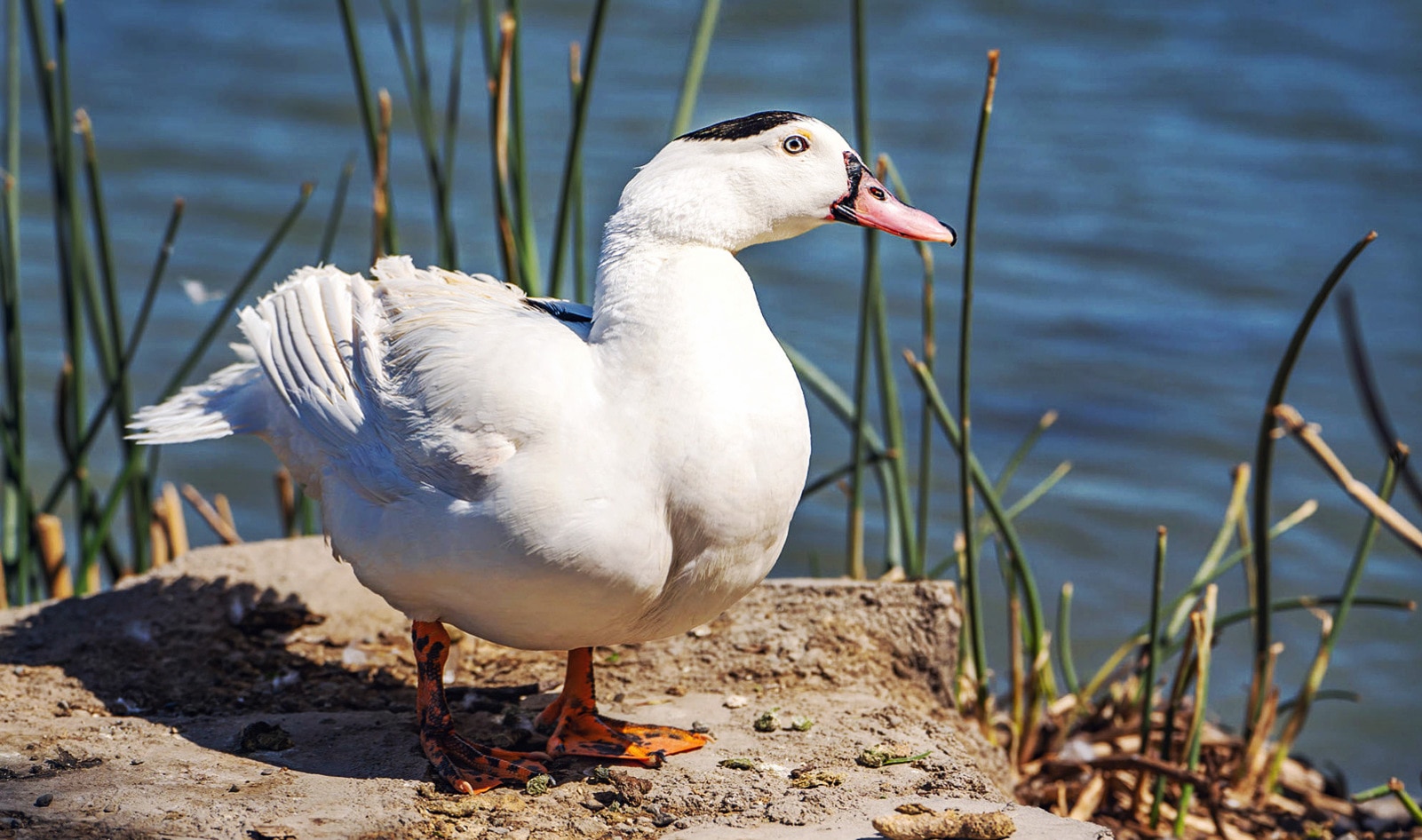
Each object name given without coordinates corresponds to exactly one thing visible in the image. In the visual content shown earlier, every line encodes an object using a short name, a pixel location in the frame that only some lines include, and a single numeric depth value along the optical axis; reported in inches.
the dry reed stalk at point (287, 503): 361.7
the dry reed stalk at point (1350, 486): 140.3
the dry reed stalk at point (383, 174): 309.6
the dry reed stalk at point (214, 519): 358.0
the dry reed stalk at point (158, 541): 347.9
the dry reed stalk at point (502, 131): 295.0
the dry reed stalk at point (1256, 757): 297.3
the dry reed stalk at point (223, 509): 382.3
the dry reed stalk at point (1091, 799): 286.4
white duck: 198.4
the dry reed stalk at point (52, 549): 323.0
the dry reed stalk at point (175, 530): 350.0
